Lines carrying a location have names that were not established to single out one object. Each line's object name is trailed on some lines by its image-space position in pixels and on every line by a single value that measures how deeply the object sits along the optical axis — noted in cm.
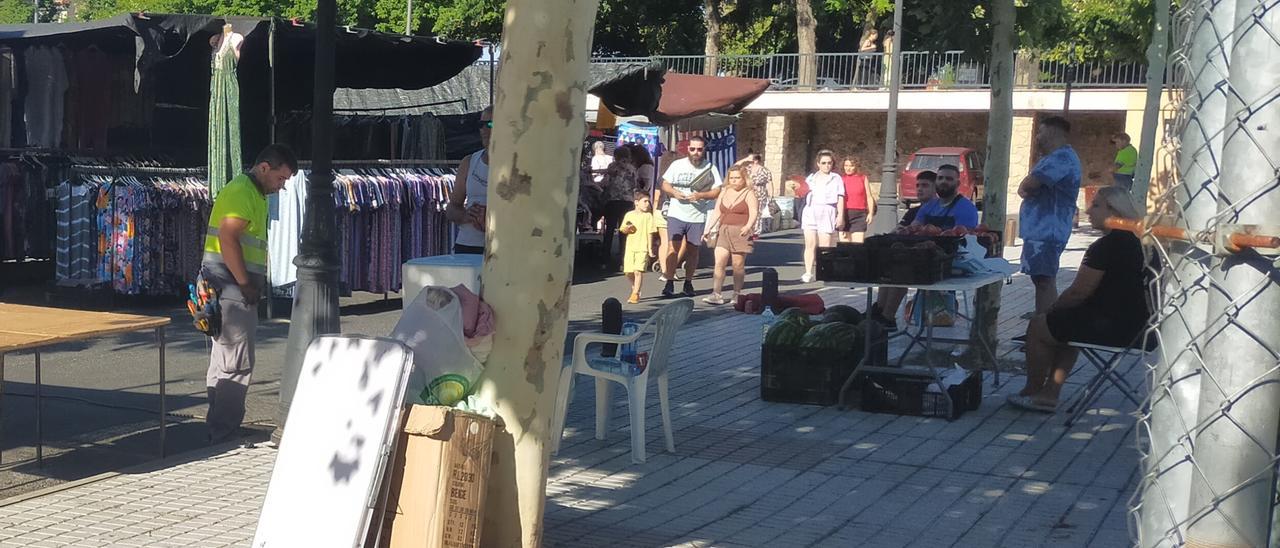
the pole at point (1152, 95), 1107
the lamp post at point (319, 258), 760
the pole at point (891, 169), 1927
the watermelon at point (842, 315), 970
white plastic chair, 725
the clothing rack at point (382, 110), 1622
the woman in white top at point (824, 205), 1608
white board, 480
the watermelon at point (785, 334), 907
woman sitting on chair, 809
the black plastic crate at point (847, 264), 871
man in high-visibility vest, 722
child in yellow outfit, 1438
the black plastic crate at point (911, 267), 851
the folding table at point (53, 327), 604
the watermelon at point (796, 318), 927
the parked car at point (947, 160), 3434
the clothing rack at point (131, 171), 1255
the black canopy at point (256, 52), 1227
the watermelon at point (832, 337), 898
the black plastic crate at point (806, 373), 898
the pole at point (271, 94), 1238
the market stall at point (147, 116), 1241
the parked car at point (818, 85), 3988
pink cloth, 490
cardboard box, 477
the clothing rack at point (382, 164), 1362
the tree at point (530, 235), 481
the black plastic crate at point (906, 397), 869
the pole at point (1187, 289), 197
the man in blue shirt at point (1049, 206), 970
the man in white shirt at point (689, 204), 1485
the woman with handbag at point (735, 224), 1434
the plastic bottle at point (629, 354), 757
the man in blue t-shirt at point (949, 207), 1078
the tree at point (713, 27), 4106
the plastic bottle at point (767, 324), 917
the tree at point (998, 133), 1060
